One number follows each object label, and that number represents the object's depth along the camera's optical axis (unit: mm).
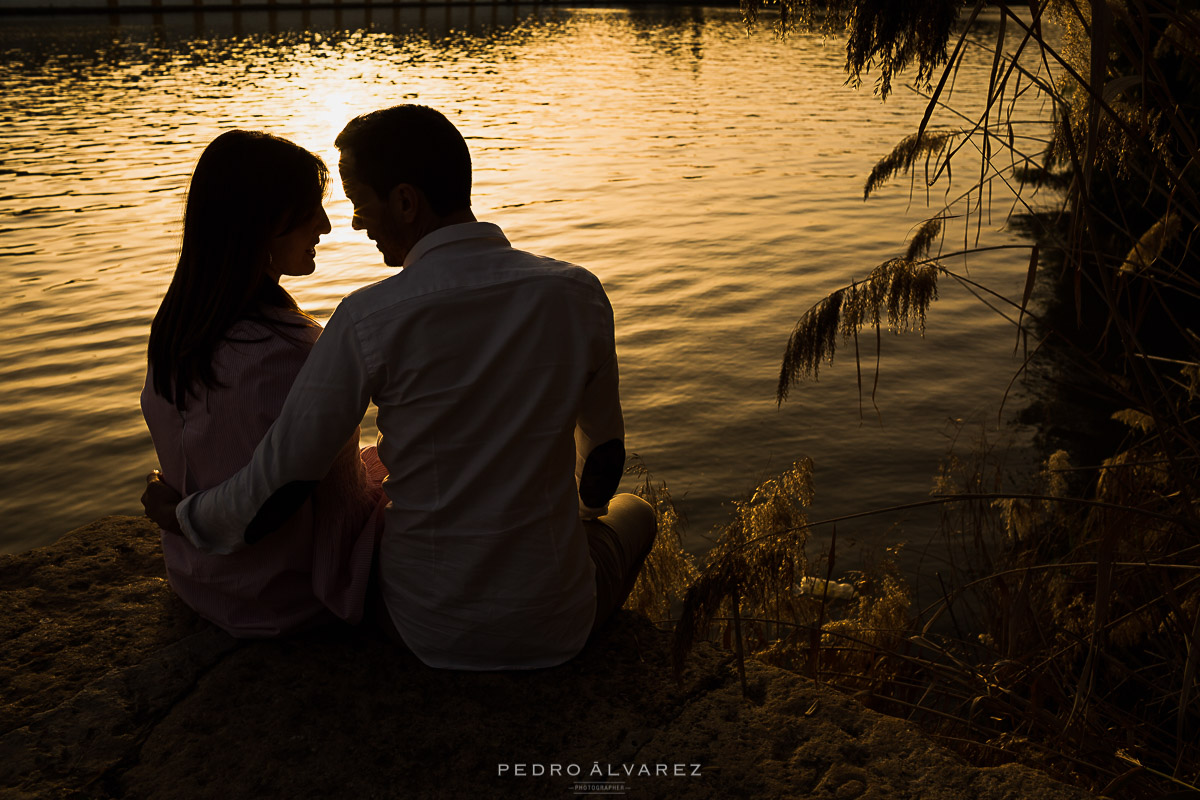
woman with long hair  2158
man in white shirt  1896
